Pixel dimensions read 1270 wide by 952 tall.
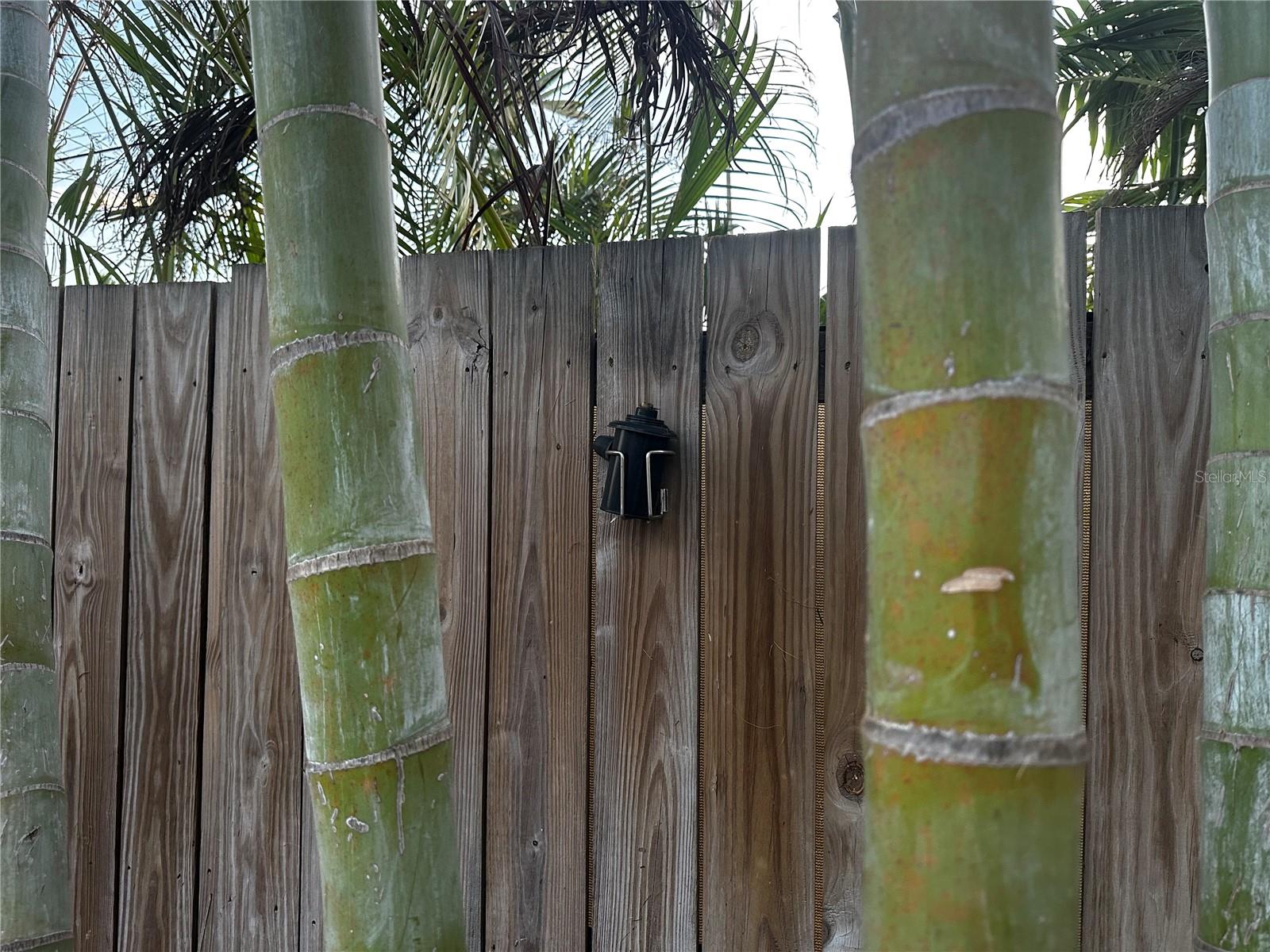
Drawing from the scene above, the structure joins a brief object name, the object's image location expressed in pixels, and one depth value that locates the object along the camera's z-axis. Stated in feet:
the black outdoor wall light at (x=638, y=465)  6.04
